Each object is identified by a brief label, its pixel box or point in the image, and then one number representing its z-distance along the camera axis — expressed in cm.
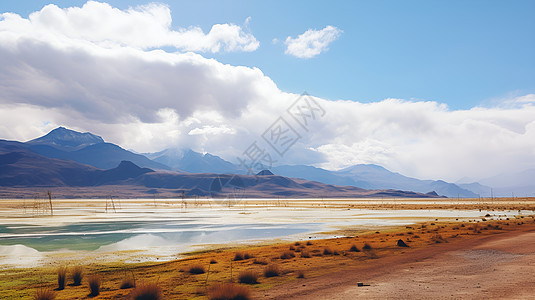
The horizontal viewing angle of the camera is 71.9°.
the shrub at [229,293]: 1209
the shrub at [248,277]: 1570
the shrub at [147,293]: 1237
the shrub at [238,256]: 2220
